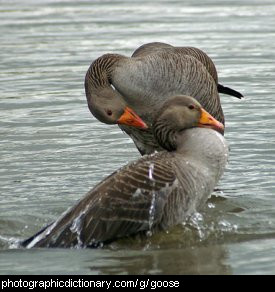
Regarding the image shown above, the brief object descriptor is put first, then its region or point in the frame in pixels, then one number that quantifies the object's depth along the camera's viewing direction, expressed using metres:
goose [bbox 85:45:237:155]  21.97
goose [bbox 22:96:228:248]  18.23
